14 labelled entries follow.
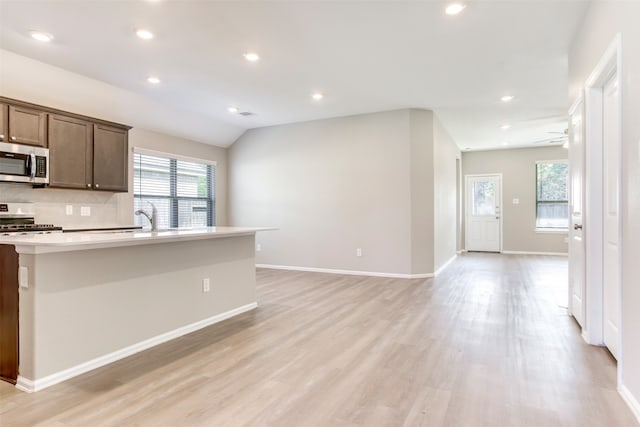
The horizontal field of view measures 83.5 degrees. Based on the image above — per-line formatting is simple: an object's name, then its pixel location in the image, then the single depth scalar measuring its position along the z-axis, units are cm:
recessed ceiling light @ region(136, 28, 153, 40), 321
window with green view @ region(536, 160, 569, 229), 873
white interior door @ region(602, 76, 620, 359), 250
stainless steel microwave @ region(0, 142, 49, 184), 383
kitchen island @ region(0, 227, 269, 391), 222
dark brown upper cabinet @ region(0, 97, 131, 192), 396
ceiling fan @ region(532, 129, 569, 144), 756
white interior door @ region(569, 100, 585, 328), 307
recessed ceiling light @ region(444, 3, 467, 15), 281
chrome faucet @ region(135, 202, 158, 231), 343
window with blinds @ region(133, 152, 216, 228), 573
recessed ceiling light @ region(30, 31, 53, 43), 326
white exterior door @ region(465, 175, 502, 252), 925
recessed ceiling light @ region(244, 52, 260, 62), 373
